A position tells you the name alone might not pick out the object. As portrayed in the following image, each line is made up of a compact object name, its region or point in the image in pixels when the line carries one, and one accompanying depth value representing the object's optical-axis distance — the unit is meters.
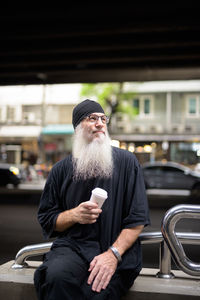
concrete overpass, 11.01
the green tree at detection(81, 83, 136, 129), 30.20
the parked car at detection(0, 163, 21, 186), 19.73
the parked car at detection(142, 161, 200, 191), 19.36
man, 2.34
